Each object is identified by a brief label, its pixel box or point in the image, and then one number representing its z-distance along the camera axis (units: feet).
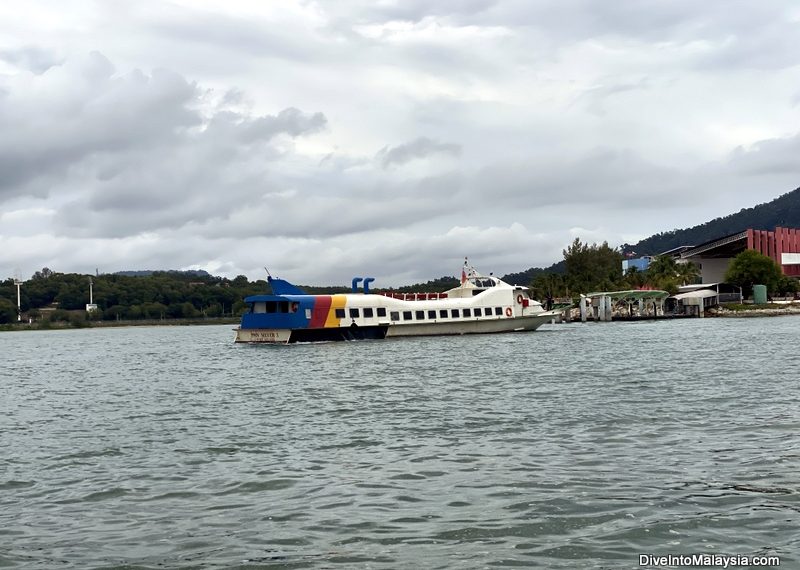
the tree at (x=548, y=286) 549.95
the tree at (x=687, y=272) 519.19
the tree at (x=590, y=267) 568.24
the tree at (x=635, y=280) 534.78
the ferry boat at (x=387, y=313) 207.92
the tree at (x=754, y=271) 461.78
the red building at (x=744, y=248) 495.65
